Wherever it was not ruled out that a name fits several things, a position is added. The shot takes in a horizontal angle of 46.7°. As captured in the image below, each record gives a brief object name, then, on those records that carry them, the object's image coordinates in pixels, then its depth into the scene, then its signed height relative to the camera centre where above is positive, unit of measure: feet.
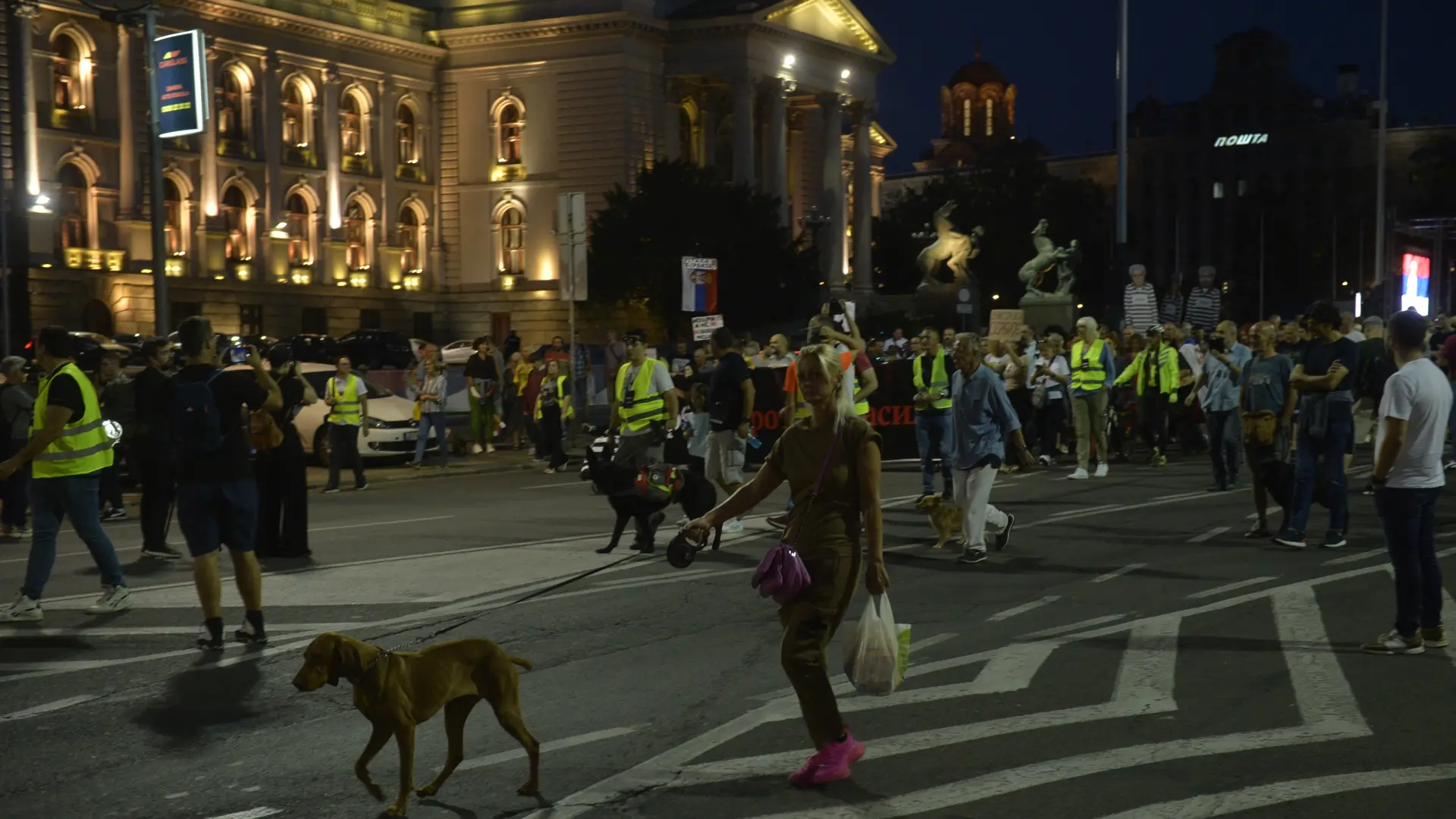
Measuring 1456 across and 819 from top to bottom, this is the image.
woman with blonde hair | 20.79 -2.63
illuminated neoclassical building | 173.58 +23.57
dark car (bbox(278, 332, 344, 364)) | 138.92 -1.61
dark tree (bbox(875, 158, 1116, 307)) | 309.22 +19.65
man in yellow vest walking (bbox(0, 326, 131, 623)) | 34.73 -2.93
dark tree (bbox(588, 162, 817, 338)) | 197.36 +9.68
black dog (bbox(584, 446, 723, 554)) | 44.16 -4.55
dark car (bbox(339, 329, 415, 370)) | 151.43 -1.90
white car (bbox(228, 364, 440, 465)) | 82.69 -4.65
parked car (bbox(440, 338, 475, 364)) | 153.99 -2.26
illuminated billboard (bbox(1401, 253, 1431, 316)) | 110.22 +2.10
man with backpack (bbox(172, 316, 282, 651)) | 30.73 -2.98
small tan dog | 44.11 -5.11
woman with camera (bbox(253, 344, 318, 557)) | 44.42 -4.22
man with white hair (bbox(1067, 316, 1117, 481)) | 63.36 -2.63
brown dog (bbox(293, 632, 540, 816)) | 19.75 -4.21
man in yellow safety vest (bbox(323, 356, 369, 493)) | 67.21 -3.55
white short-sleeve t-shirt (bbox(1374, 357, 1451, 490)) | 28.91 -1.75
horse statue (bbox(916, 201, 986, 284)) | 175.01 +7.33
